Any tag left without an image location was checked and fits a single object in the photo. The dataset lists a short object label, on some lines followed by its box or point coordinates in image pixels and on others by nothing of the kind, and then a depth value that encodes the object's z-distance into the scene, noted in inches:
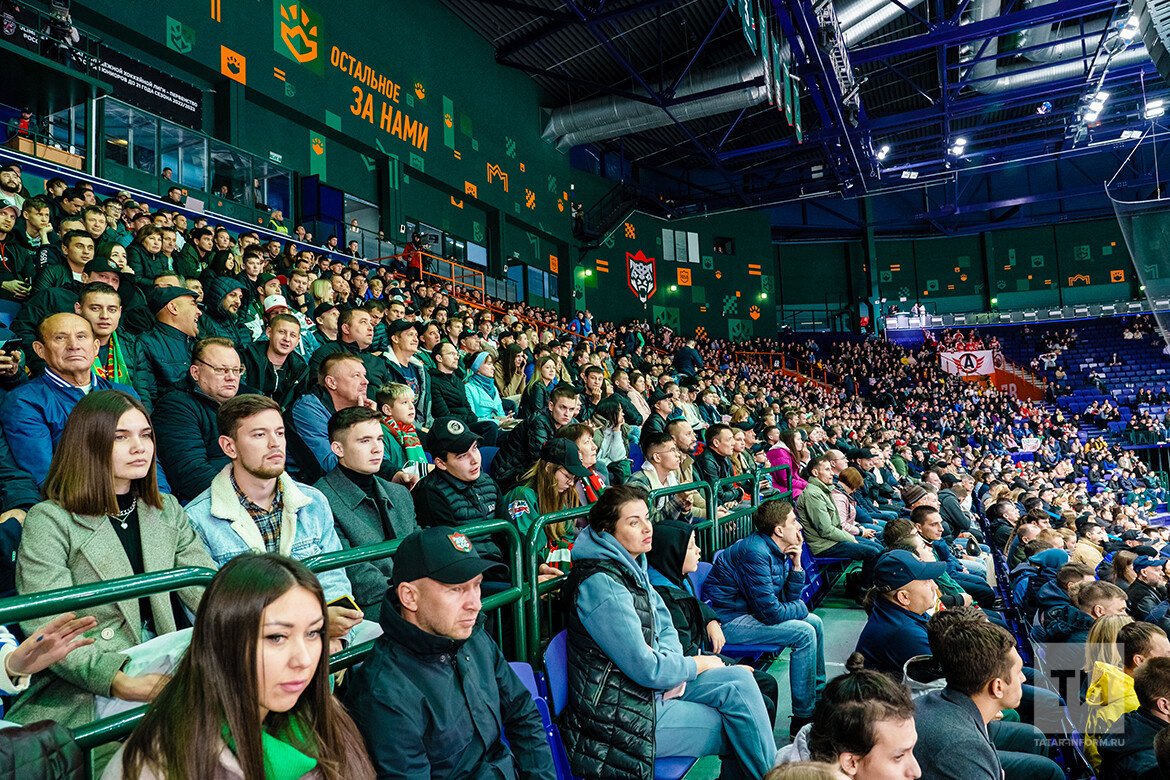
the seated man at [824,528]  253.4
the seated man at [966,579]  265.4
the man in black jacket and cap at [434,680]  74.8
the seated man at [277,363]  186.7
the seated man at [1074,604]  175.9
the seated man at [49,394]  123.0
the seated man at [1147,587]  195.5
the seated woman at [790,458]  323.9
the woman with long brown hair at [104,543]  67.0
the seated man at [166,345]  165.5
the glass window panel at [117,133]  409.7
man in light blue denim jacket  95.7
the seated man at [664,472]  205.5
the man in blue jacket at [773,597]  166.7
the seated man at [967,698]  98.5
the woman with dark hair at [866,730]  88.1
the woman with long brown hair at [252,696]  55.4
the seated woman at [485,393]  263.3
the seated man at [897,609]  142.6
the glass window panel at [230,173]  470.6
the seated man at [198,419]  130.2
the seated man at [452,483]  135.7
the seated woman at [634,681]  106.7
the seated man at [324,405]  149.3
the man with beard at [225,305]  217.8
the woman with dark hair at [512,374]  315.9
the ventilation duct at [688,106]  617.0
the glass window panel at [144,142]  423.8
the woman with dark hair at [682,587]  139.3
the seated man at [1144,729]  117.2
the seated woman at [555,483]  153.7
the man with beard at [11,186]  257.8
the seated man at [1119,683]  129.8
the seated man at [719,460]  264.7
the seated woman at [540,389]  254.4
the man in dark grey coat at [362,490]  115.2
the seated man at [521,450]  200.8
